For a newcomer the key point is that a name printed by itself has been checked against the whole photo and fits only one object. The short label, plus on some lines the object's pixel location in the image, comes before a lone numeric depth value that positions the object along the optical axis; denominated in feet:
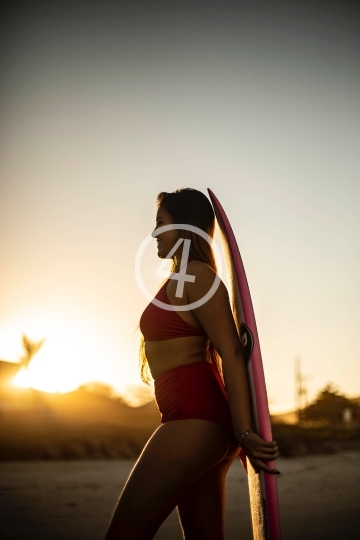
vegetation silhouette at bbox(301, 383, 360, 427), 76.59
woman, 5.14
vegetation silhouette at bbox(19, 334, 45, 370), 73.36
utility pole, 83.36
